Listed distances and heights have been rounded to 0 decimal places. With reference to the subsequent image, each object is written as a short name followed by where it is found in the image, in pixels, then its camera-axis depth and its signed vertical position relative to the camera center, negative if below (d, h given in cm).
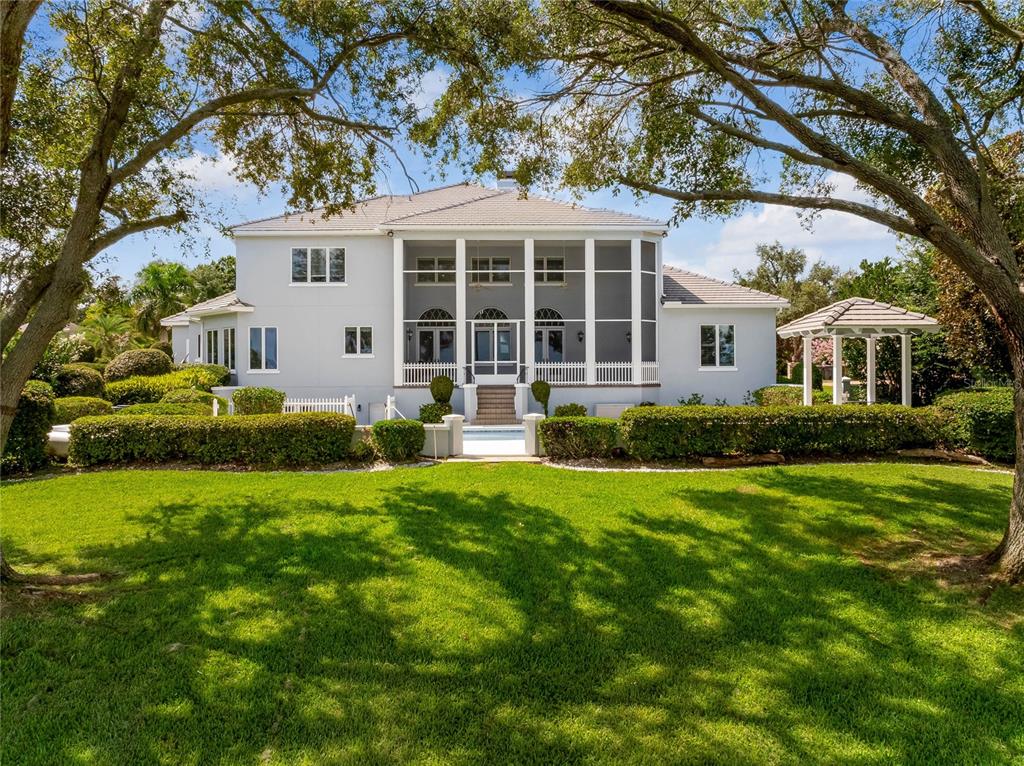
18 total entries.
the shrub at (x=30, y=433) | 1027 -93
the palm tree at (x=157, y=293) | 3484 +600
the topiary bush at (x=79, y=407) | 1399 -61
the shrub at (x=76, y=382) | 1948 +9
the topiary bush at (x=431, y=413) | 1795 -104
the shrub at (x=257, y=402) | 1741 -61
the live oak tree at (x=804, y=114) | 580 +408
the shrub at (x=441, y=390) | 1922 -28
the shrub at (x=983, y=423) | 1086 -93
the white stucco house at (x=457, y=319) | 2002 +249
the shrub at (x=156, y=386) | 1969 -8
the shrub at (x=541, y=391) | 1947 -35
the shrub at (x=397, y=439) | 1160 -123
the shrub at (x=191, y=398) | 1706 -47
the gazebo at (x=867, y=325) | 1461 +151
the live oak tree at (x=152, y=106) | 562 +409
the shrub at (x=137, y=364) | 2380 +90
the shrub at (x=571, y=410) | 1700 -94
